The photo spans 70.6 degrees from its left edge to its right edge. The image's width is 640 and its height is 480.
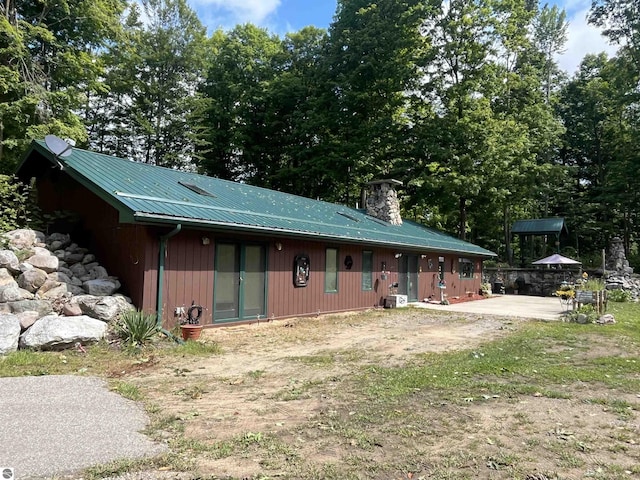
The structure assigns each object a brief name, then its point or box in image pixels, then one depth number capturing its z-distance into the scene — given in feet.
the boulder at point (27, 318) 21.21
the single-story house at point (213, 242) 26.73
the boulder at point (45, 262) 25.35
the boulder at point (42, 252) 25.96
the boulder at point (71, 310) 23.24
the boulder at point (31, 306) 21.74
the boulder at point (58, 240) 28.25
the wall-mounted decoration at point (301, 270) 36.45
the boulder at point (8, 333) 19.39
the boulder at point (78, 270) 27.30
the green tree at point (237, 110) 88.84
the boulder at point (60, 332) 20.44
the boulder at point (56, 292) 24.00
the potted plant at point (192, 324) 25.95
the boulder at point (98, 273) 27.37
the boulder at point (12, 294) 21.76
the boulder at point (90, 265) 28.07
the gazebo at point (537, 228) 81.00
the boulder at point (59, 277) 25.21
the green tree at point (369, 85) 79.77
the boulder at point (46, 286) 24.16
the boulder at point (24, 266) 24.43
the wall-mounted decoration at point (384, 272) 48.29
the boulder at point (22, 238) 26.30
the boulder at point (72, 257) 27.96
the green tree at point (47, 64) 45.52
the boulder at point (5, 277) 22.84
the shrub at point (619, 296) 60.54
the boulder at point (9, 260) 23.71
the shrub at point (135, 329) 22.77
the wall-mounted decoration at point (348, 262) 42.76
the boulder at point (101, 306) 23.62
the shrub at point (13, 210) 28.27
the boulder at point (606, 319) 36.86
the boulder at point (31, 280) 23.77
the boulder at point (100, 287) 25.63
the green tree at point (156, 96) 76.89
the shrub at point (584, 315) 37.88
